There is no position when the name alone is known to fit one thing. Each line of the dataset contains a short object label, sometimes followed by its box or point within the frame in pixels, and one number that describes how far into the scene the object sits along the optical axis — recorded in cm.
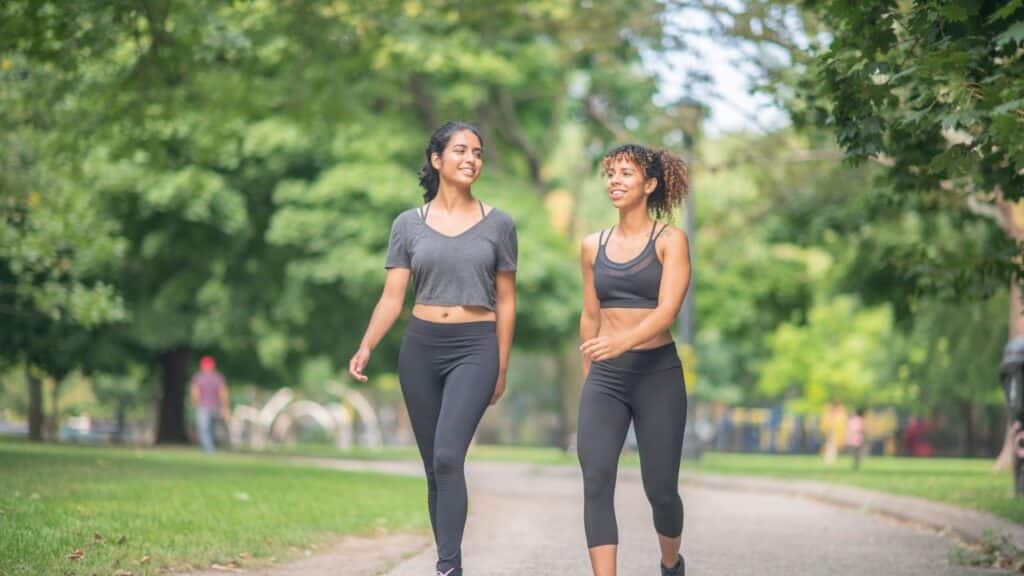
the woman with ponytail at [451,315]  712
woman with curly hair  684
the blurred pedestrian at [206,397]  2911
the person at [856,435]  3250
